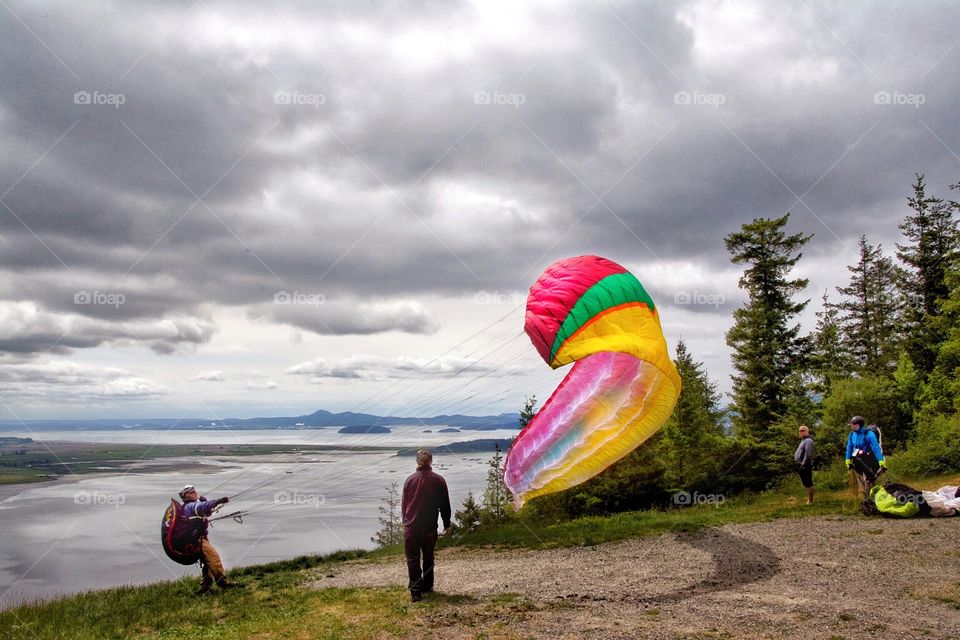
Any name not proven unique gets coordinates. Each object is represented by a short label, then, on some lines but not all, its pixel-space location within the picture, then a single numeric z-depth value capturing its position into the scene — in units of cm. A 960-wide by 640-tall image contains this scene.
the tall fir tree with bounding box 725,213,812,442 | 2723
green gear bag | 1251
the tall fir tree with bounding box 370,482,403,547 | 5985
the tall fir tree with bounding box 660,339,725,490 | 2461
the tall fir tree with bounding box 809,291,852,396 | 2658
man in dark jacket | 938
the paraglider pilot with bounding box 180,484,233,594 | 1105
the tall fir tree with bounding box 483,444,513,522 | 3545
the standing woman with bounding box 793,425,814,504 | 1505
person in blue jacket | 1354
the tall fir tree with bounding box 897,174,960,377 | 3198
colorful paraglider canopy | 948
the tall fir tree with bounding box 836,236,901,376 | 3931
